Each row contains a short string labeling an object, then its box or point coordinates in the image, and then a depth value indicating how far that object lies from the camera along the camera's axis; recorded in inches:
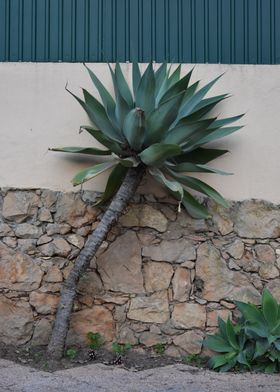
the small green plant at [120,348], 195.6
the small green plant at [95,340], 196.4
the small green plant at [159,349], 197.9
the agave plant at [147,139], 185.5
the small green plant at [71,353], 189.3
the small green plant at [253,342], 181.3
